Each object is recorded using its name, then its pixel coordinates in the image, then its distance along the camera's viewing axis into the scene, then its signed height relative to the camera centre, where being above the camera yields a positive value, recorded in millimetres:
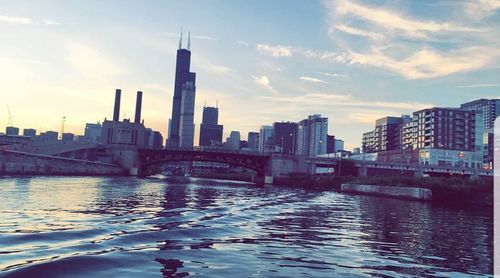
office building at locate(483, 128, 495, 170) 177675 +17196
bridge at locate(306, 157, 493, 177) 143625 +2903
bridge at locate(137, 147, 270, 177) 145875 +2334
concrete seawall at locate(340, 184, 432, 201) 58219 -2868
